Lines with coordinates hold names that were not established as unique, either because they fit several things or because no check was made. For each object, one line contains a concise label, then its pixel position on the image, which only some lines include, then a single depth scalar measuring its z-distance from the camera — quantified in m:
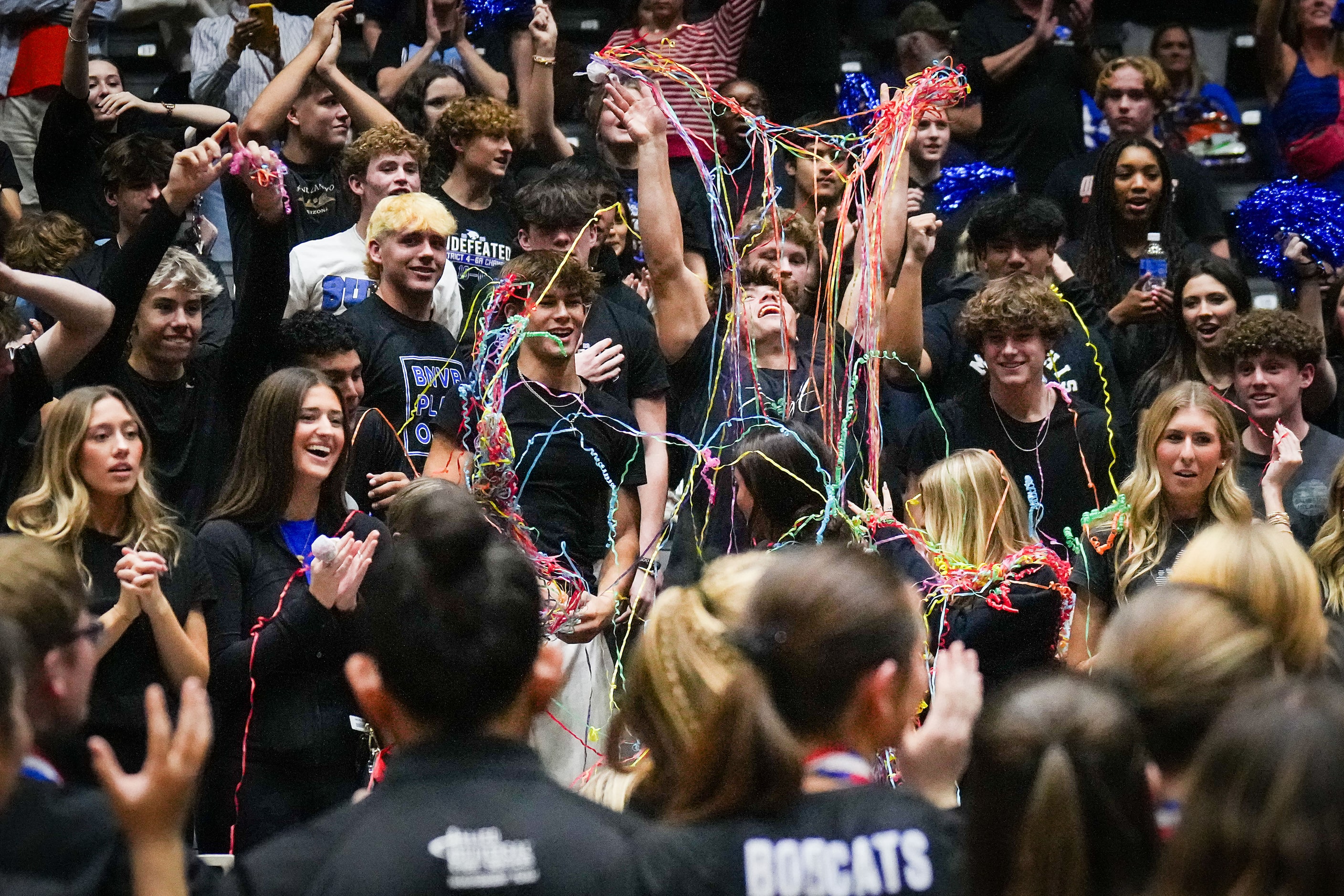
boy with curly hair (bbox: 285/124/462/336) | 10.31
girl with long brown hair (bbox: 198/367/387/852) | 7.32
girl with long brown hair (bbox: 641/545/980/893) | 3.88
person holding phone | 12.28
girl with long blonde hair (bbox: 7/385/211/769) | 7.22
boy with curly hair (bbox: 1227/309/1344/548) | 9.59
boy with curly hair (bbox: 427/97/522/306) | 11.24
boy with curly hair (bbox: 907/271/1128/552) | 9.55
